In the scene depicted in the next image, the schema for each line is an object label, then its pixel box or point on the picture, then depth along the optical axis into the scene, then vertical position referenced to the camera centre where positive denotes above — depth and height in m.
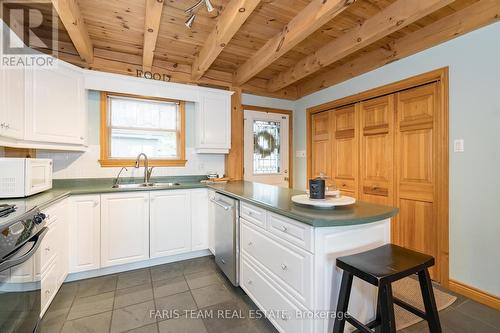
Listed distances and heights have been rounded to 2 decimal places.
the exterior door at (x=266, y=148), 3.81 +0.31
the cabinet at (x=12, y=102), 1.70 +0.51
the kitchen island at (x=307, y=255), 1.27 -0.55
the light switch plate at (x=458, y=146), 2.10 +0.18
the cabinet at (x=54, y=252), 1.72 -0.70
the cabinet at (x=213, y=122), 3.14 +0.60
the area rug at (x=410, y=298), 1.76 -1.16
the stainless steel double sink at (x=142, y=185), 2.74 -0.23
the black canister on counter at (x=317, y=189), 1.59 -0.16
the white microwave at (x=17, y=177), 1.75 -0.08
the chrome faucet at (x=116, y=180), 2.85 -0.17
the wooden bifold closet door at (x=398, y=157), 2.36 +0.11
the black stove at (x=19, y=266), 1.08 -0.50
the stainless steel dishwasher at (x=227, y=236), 2.09 -0.68
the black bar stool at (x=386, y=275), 1.04 -0.51
